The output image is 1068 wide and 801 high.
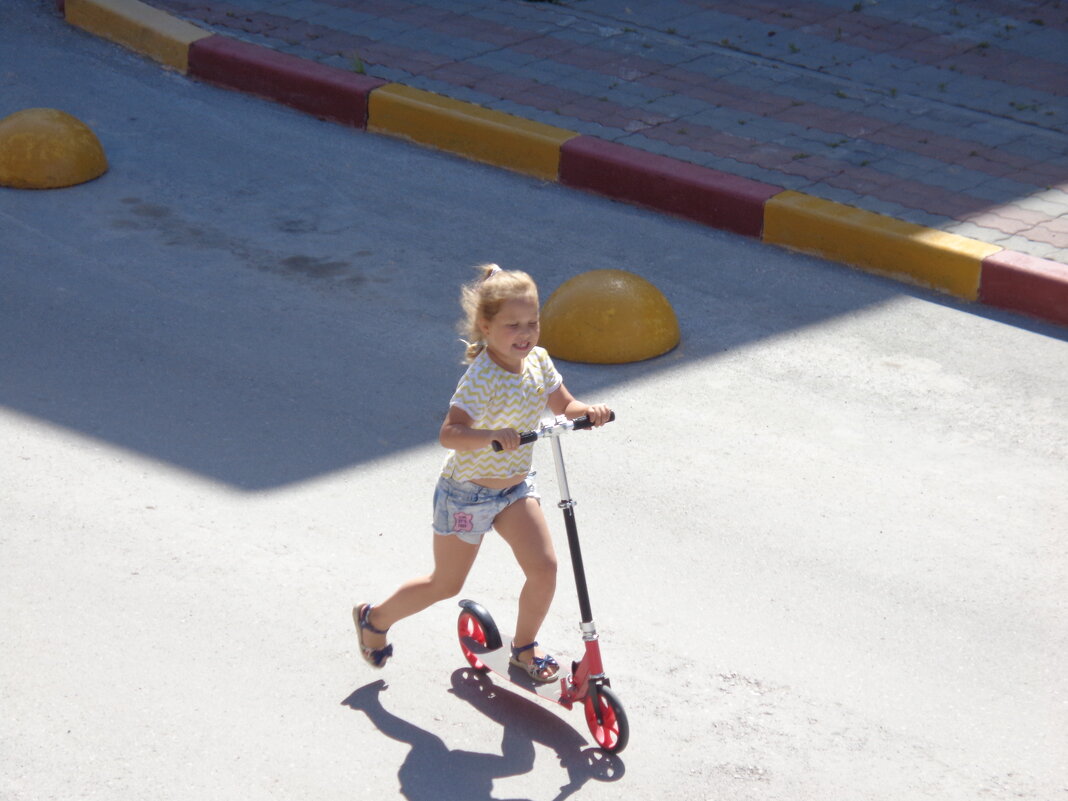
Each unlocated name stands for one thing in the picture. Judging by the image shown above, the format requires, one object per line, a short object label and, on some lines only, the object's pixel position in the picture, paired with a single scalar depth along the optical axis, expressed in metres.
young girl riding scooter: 7.14
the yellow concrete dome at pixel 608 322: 11.95
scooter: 7.20
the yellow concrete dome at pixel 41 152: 15.27
